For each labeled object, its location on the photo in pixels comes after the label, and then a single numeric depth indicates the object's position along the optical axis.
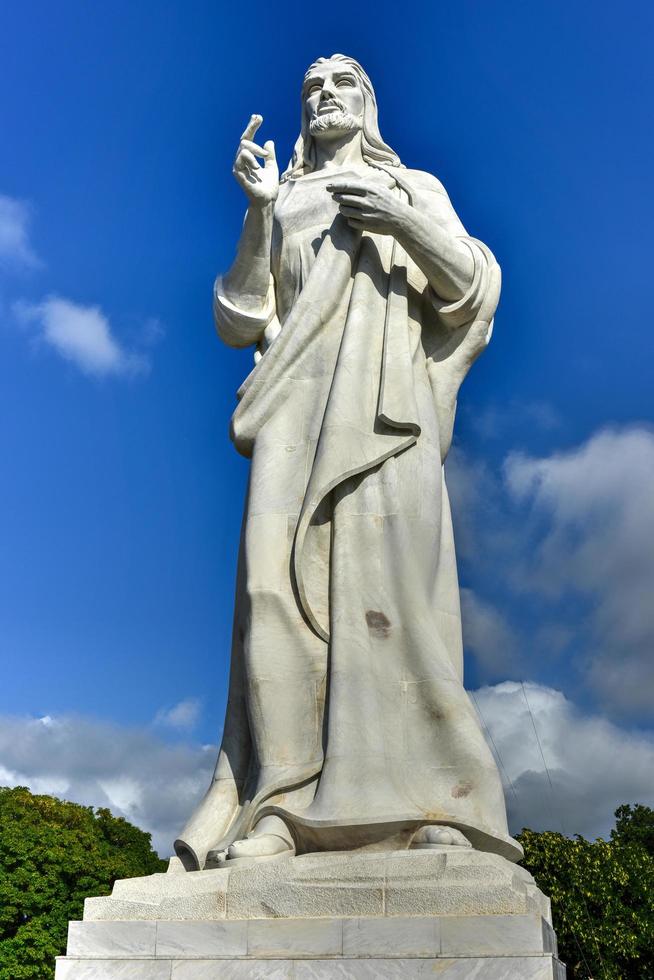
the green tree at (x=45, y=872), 37.47
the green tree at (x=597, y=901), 31.09
